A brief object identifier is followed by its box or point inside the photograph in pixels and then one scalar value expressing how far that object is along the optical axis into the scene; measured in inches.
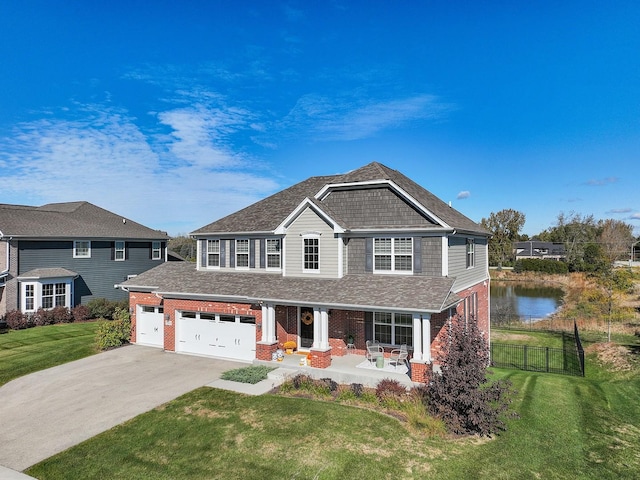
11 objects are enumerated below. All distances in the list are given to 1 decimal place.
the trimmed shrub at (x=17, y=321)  972.6
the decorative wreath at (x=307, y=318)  703.7
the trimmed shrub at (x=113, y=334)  792.9
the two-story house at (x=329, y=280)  617.9
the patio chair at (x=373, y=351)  607.3
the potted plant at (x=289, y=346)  693.9
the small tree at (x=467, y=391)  416.8
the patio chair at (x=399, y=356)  598.5
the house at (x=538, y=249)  3599.9
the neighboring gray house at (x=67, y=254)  1047.0
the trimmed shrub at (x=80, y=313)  1076.5
